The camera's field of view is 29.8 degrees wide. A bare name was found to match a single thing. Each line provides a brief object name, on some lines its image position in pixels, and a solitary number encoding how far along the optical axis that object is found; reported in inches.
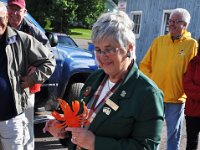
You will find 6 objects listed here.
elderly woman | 81.5
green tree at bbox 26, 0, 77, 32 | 1191.6
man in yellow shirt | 179.5
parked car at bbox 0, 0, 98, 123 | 218.1
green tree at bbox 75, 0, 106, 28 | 1314.0
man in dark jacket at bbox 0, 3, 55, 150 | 136.9
